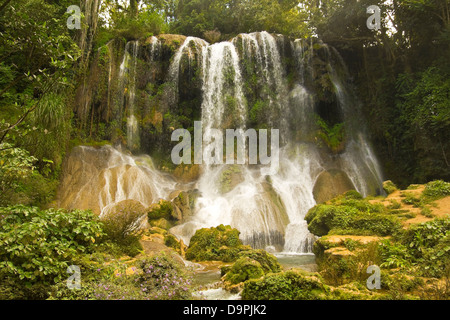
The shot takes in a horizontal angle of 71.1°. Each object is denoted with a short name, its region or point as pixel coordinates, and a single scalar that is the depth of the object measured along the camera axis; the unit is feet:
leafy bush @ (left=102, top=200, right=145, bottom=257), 22.41
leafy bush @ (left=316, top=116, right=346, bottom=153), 56.39
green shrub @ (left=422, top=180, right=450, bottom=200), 31.27
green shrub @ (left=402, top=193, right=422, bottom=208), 30.47
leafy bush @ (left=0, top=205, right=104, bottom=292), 13.33
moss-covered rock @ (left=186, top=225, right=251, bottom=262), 30.12
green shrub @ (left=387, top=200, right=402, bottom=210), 30.53
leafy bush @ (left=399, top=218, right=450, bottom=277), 17.61
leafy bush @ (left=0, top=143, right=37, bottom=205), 16.49
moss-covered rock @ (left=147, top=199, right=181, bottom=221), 37.91
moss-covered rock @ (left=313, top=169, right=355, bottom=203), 46.73
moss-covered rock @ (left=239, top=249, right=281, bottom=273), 22.40
